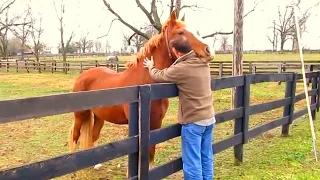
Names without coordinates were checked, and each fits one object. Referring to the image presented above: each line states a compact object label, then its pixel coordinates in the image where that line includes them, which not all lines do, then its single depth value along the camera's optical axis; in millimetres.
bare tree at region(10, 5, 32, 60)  44469
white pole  5367
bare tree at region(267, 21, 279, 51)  84262
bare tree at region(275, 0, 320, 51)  58188
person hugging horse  3490
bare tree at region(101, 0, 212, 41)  14562
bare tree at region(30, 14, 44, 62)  43822
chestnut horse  3980
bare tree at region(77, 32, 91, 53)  68000
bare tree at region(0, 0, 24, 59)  44156
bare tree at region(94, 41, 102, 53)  111850
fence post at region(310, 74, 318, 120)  8703
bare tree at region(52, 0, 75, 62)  39719
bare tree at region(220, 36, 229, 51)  87125
